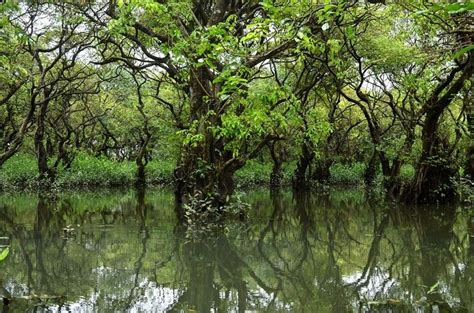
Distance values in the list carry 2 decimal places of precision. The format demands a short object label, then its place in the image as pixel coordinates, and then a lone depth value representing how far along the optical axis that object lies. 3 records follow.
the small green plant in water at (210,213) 8.38
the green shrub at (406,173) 13.45
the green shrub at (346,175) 24.02
